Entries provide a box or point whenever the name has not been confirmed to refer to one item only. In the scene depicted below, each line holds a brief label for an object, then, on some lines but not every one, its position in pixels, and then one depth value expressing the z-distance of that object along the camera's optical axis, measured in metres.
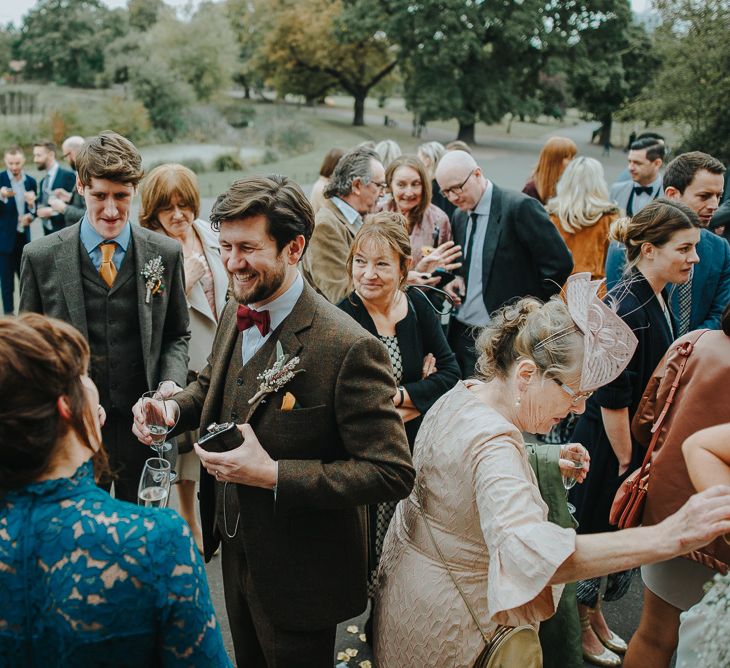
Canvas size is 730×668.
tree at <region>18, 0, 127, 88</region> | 54.06
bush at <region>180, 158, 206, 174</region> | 27.00
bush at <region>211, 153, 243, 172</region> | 28.11
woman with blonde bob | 6.15
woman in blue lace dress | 1.53
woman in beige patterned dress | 1.85
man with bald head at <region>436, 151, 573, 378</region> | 5.29
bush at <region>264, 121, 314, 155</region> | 35.41
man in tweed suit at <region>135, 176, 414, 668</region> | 2.30
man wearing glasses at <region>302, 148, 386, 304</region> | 4.96
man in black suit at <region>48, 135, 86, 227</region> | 7.14
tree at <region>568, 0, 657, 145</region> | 39.62
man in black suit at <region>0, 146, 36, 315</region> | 9.71
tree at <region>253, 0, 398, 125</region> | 46.47
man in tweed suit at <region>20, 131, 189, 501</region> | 3.43
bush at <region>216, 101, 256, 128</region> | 42.00
